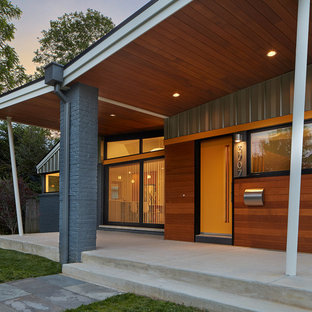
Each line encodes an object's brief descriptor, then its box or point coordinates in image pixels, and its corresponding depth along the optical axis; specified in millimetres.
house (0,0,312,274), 4078
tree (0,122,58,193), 17170
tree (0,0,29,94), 14305
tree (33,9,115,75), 20359
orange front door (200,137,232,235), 6270
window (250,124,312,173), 5098
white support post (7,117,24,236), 7633
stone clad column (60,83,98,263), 5320
